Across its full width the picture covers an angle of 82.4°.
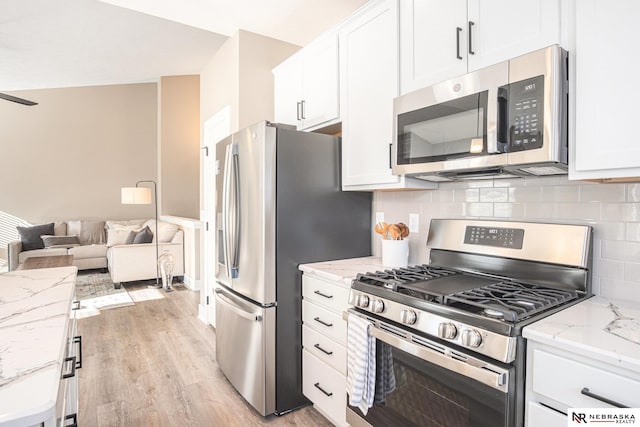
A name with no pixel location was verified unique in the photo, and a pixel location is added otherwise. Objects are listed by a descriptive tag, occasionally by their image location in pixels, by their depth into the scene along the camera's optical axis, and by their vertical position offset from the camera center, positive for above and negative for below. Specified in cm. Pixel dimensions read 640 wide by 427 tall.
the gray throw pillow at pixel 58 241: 630 -64
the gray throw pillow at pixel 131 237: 610 -54
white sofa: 550 -73
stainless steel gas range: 116 -39
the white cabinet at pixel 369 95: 199 +64
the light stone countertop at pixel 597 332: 94 -38
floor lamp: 593 +15
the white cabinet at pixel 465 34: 138 +73
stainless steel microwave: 131 +34
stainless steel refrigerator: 216 -21
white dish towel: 162 -73
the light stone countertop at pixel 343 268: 192 -37
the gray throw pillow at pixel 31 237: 621 -55
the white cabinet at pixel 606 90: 114 +38
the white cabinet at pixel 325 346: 193 -80
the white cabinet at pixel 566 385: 94 -49
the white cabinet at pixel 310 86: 243 +87
